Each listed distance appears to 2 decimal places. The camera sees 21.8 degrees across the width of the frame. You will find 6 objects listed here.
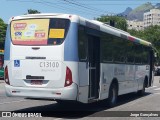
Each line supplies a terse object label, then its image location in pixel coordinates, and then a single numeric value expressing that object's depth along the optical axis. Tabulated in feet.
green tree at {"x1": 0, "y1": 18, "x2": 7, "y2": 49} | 208.04
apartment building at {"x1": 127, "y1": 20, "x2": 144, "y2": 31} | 564.47
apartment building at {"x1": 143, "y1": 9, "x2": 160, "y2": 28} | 603.26
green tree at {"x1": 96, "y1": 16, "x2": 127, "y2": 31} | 270.05
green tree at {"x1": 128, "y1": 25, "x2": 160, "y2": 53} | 256.32
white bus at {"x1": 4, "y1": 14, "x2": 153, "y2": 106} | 40.27
